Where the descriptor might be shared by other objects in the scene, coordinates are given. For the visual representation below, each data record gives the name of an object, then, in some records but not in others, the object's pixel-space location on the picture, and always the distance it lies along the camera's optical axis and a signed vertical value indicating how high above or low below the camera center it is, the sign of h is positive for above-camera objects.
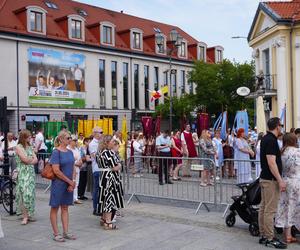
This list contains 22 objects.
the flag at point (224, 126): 18.31 +0.26
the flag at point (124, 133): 17.86 +0.05
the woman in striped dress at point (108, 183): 8.64 -0.88
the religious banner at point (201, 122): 18.41 +0.43
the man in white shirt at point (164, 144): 15.45 -0.34
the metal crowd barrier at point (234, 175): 10.08 -0.92
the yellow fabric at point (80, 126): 24.05 +0.44
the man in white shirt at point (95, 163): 9.59 -0.59
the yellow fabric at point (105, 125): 24.34 +0.48
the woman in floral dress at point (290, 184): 7.39 -0.80
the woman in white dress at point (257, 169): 10.20 -0.79
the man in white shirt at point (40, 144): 17.72 -0.32
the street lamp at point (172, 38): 21.64 +4.34
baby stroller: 7.84 -1.20
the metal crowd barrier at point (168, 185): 10.36 -1.19
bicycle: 10.42 -1.25
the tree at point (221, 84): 44.84 +4.59
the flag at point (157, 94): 26.96 +2.29
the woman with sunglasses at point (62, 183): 7.72 -0.77
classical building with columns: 28.89 +4.60
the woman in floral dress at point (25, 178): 9.24 -0.83
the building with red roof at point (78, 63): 36.72 +6.36
